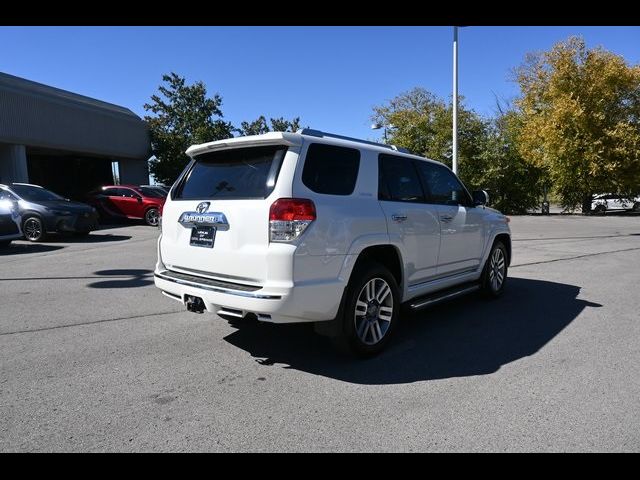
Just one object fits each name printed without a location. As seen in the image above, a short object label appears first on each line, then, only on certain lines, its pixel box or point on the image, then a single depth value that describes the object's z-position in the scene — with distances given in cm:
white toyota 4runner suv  343
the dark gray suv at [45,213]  1222
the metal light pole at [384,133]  3344
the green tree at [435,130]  2845
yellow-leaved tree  2445
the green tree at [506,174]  2795
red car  1777
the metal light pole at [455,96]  1630
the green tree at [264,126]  4494
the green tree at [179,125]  3108
